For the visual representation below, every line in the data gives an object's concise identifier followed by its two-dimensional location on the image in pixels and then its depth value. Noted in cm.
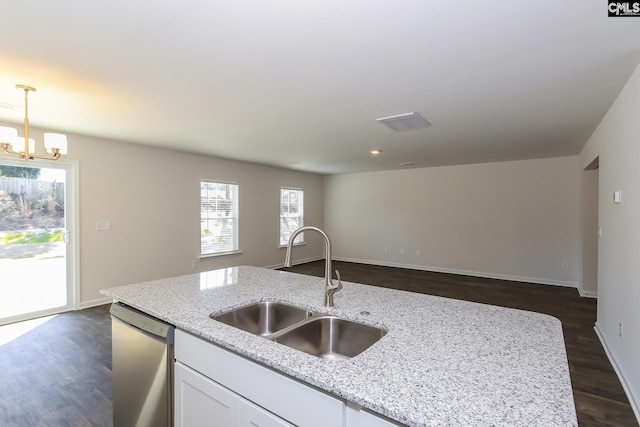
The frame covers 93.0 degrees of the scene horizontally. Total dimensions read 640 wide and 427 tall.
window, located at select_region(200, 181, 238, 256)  563
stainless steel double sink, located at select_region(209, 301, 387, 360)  141
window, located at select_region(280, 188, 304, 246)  730
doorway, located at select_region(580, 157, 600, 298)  464
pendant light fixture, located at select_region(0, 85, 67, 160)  239
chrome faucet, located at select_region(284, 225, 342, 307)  160
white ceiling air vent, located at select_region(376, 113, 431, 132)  316
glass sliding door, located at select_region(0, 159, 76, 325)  359
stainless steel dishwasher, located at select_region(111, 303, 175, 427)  147
